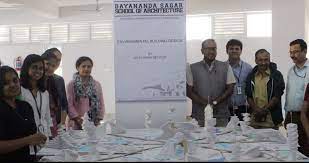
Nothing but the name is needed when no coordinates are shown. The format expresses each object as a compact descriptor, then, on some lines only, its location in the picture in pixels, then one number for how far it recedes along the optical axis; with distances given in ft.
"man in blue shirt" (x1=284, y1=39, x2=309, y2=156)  12.02
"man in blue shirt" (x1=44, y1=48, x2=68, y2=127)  12.36
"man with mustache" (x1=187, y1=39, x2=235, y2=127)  12.24
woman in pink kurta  13.00
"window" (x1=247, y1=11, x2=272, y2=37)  26.13
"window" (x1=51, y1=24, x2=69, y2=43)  31.24
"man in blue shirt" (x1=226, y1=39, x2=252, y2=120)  13.21
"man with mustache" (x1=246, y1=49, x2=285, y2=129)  12.14
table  6.90
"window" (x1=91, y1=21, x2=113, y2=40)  30.55
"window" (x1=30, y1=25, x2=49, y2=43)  31.50
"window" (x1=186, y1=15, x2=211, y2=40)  27.48
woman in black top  7.31
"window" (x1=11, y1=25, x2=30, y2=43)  31.96
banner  11.48
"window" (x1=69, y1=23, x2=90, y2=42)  30.96
